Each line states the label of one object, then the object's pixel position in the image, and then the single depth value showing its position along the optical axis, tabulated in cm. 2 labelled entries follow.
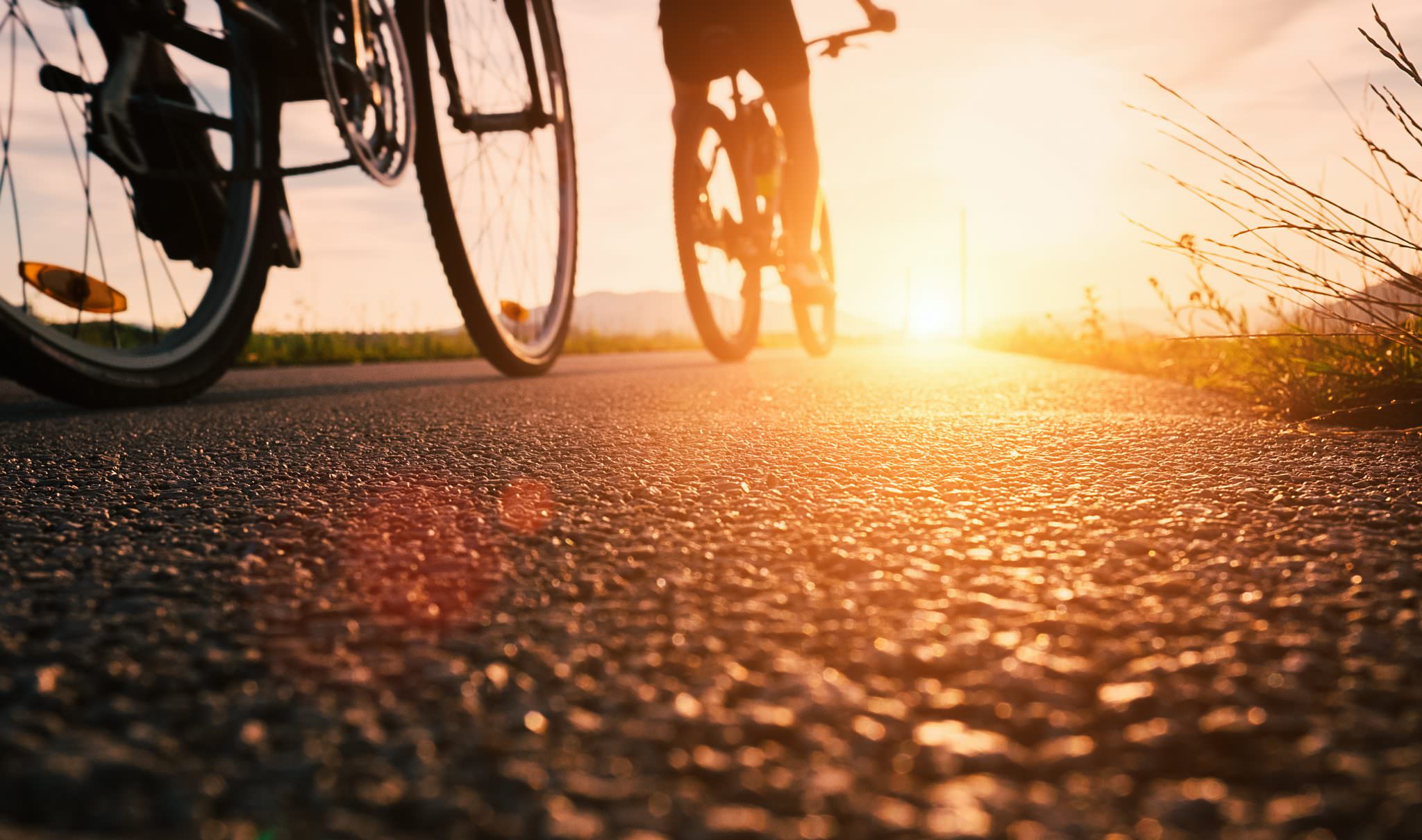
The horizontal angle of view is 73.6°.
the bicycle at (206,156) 229
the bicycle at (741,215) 471
